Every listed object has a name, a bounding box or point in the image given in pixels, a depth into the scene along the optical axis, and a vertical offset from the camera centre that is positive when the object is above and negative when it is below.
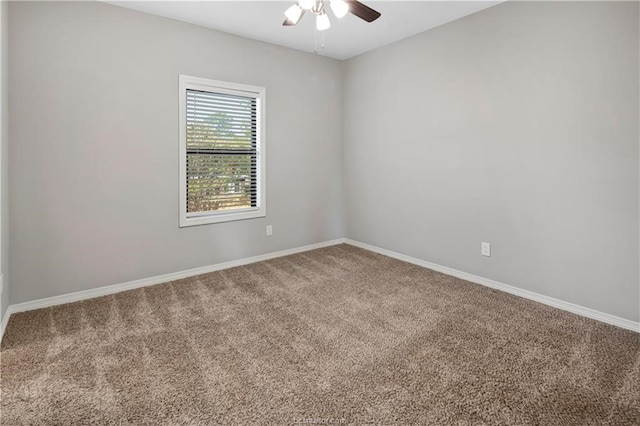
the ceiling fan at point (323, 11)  2.25 +1.40
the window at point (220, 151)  3.52 +0.68
